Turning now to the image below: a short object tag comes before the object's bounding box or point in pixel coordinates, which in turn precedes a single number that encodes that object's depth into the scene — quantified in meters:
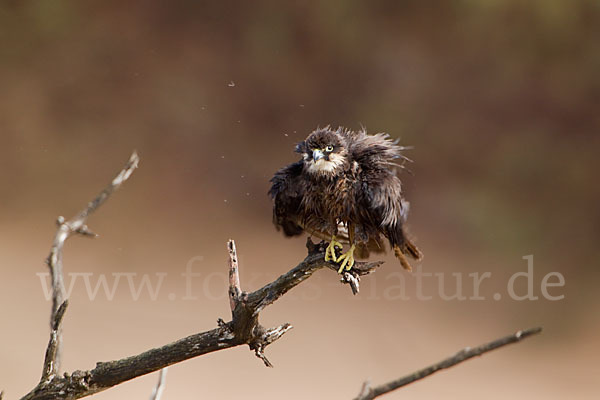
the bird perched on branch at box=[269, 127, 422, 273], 14.10
